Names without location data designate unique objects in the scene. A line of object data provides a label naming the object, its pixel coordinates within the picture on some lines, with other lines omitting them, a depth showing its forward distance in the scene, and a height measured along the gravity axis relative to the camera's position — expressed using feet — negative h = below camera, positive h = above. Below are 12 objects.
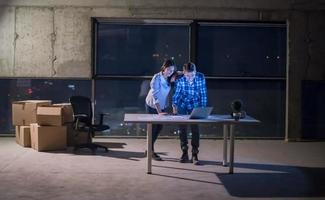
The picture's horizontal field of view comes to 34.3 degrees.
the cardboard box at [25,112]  29.92 -1.67
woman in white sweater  25.05 -0.41
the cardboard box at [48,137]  28.27 -2.97
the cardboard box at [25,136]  29.84 -3.04
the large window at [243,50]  34.86 +2.29
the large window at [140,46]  34.83 +2.49
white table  21.47 -1.52
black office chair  28.07 -1.93
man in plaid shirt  24.48 -0.53
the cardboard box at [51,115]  28.45 -1.75
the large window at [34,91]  34.01 -0.54
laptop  22.11 -1.23
